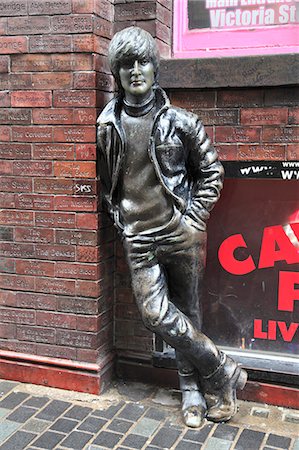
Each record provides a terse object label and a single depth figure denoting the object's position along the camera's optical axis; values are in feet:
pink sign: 12.73
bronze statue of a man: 11.35
